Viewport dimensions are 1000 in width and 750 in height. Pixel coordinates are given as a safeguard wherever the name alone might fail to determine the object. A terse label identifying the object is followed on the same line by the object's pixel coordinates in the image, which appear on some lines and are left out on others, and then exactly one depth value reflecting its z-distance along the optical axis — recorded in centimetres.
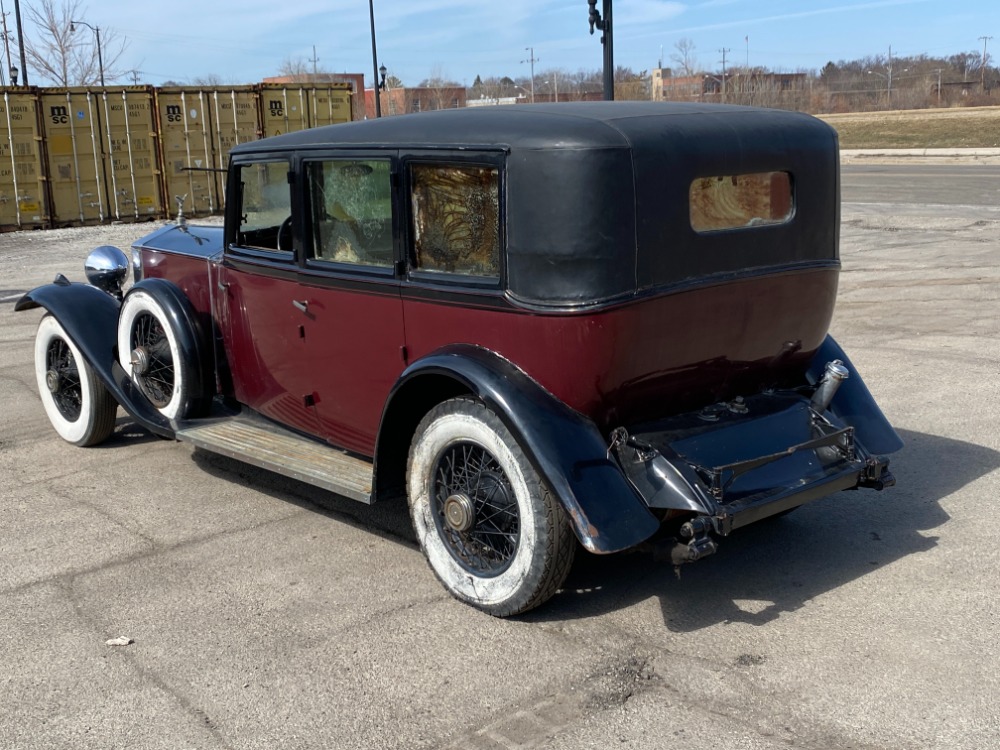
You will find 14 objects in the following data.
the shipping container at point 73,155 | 1898
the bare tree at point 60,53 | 3731
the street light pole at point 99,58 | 4011
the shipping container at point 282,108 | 2075
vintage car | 380
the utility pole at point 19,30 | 3416
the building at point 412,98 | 5609
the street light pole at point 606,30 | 1625
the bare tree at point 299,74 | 6438
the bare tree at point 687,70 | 6058
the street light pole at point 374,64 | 3267
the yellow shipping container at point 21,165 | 1853
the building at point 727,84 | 5641
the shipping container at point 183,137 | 1992
